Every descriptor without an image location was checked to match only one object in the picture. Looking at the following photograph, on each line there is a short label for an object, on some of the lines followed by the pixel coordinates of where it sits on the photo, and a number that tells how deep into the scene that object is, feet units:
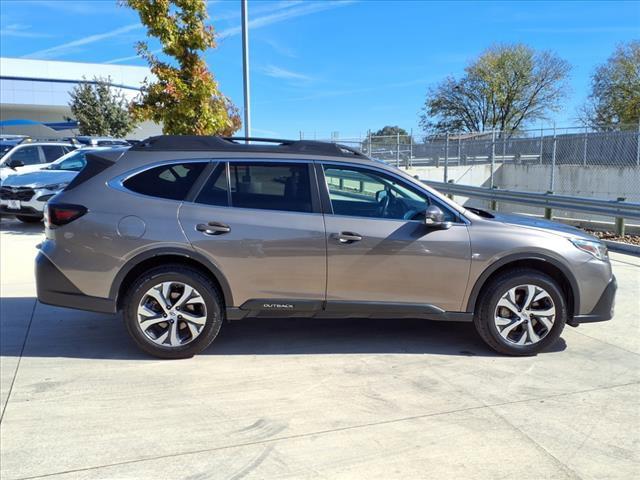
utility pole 38.63
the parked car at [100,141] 52.25
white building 145.69
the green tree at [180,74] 34.47
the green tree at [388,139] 85.82
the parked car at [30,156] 42.52
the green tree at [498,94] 148.56
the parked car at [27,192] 35.70
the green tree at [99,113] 101.65
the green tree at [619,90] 123.13
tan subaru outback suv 13.89
